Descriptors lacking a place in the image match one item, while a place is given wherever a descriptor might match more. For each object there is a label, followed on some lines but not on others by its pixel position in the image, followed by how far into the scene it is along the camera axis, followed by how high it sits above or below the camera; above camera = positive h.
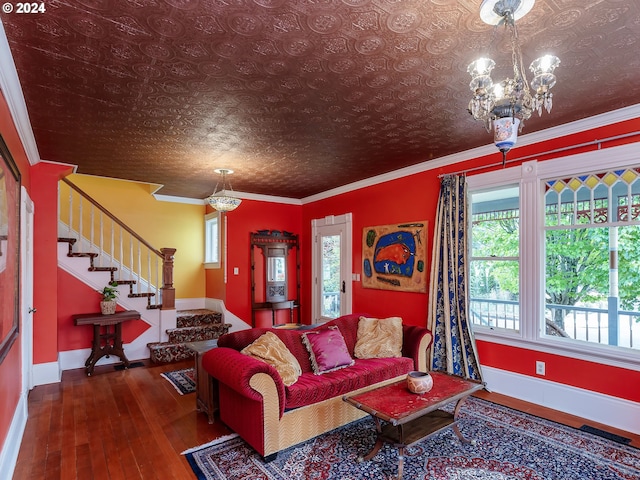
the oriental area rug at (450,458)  2.44 -1.57
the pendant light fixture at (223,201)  4.90 +0.60
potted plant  4.88 -0.76
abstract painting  4.72 -0.19
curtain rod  3.09 +0.90
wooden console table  4.69 -1.22
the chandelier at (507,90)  1.73 +0.75
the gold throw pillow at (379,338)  3.74 -1.01
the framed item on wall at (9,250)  2.22 -0.03
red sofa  2.62 -1.20
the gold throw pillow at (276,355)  2.95 -0.94
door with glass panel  5.97 -0.42
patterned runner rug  4.06 -1.64
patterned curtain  4.06 -0.56
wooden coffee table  2.40 -1.13
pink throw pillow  3.30 -1.01
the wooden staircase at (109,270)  4.98 -0.35
